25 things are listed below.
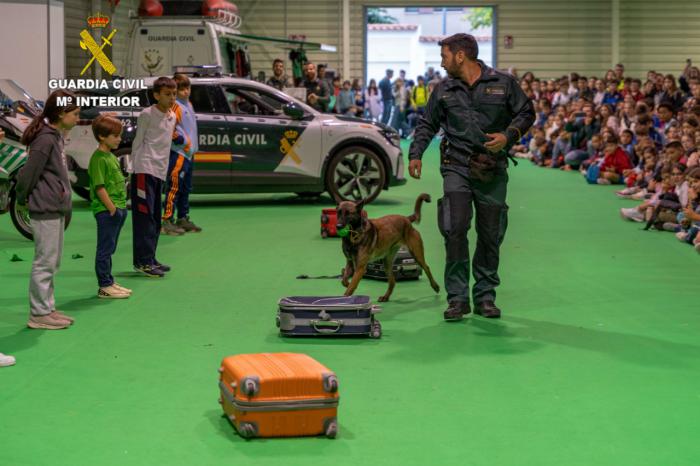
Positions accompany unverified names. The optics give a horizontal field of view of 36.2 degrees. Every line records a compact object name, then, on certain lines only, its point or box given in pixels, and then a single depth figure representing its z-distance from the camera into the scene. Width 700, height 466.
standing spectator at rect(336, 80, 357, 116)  28.73
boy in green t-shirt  8.44
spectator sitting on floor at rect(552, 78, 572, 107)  26.95
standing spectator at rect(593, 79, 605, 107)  24.50
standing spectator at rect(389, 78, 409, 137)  34.44
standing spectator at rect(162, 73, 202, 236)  11.95
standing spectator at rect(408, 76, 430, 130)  34.22
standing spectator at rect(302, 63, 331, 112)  18.39
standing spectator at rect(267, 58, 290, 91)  18.36
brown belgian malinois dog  7.95
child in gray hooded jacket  7.21
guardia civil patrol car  14.58
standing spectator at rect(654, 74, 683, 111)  21.03
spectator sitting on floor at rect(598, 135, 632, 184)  18.98
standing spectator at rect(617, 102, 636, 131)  20.30
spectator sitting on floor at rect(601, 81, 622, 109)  24.14
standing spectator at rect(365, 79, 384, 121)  34.59
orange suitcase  4.99
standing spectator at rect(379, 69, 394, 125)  34.62
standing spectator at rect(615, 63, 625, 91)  25.66
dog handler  7.70
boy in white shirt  9.55
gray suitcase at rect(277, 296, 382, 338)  7.05
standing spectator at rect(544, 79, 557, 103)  28.03
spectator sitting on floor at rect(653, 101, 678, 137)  17.99
